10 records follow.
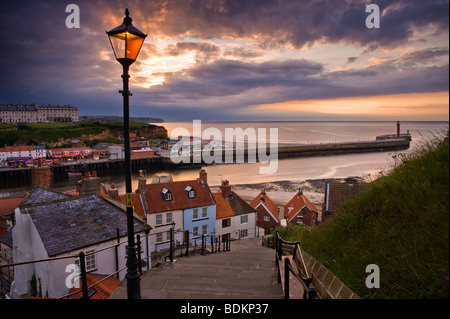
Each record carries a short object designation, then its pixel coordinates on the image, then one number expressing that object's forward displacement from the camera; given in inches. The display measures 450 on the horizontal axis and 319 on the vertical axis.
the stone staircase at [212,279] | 217.8
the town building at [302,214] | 1096.8
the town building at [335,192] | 802.2
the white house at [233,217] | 1056.8
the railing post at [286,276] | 170.8
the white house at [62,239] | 480.1
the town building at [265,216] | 1160.2
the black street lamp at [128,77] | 188.1
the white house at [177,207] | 930.1
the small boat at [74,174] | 2795.3
